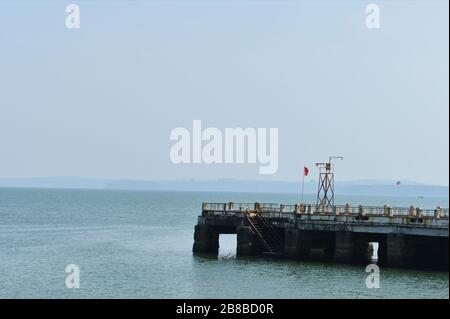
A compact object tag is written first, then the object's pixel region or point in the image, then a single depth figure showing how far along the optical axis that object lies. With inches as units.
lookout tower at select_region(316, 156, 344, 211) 2828.2
